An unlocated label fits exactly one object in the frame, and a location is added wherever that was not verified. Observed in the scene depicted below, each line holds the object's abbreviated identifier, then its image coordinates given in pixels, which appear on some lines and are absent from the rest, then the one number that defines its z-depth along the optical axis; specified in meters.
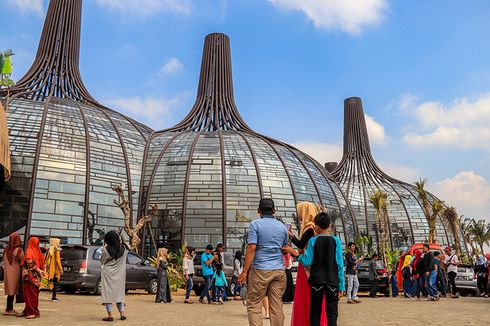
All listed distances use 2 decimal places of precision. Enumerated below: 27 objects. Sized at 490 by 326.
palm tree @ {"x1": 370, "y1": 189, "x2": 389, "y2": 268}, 24.44
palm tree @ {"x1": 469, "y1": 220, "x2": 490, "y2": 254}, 58.41
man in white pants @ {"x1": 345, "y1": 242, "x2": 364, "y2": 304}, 13.37
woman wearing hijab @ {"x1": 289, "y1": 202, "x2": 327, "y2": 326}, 4.80
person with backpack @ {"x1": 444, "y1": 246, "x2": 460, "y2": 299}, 15.95
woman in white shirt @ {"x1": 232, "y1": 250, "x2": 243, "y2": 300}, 13.55
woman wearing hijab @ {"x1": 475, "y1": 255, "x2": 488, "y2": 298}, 16.08
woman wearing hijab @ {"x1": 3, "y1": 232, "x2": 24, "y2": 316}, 8.16
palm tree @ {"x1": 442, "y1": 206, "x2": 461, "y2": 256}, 34.00
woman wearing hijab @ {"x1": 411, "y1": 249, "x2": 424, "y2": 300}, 14.33
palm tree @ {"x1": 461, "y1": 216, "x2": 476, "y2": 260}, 47.41
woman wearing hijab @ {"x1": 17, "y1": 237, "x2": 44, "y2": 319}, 7.99
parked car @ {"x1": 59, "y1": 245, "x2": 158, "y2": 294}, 14.05
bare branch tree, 21.42
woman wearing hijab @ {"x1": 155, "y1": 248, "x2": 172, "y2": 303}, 12.74
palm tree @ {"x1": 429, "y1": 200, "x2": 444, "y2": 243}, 26.94
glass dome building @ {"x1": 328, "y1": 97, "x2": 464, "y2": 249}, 38.16
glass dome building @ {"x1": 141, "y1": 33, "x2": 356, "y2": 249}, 25.69
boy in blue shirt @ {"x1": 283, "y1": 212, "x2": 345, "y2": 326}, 4.67
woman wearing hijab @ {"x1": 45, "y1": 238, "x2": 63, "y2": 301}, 11.84
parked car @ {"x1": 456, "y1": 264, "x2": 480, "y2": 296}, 18.38
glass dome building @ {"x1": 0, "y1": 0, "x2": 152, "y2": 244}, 23.08
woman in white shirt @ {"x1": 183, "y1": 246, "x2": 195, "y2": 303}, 13.15
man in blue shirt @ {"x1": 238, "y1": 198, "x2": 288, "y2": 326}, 5.02
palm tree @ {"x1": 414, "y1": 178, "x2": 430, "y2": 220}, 28.53
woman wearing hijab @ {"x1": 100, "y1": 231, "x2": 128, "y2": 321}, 7.95
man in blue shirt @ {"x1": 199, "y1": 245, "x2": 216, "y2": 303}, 12.45
